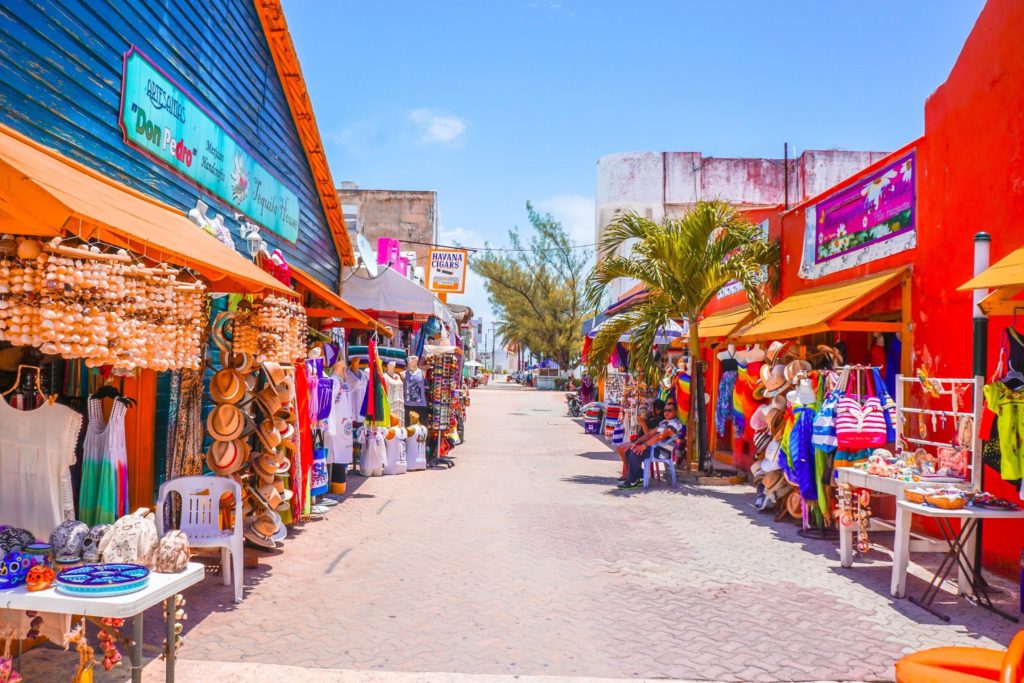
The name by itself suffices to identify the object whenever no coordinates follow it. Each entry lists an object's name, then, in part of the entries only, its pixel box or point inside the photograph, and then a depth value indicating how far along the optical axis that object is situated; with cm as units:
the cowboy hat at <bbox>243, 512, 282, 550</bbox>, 686
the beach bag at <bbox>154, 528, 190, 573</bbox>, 401
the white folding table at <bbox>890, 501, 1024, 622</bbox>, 585
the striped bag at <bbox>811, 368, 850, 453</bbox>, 782
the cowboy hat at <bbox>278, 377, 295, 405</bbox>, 692
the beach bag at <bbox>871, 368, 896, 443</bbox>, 777
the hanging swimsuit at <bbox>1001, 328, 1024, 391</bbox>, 582
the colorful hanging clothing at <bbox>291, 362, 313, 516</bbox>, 798
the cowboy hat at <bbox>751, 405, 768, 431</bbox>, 951
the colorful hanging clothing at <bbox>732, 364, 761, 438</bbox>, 1082
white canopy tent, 1289
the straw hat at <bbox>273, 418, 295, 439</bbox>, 699
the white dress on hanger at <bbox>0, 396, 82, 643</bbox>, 441
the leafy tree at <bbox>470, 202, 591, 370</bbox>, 5028
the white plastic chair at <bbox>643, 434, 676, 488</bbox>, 1168
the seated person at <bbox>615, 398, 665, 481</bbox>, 1191
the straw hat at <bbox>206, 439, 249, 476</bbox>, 627
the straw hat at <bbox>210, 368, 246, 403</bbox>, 638
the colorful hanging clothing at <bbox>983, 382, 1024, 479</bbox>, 571
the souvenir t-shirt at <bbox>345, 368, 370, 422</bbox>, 1118
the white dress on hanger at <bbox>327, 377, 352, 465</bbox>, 1007
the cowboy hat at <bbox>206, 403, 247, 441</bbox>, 632
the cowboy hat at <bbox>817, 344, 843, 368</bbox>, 879
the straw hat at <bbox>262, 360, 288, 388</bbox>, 685
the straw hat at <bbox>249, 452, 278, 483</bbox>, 680
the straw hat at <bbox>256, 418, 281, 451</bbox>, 679
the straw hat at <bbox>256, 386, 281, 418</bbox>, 688
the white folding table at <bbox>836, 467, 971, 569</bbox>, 641
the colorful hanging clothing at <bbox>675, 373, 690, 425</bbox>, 1338
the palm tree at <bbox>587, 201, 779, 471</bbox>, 1205
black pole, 610
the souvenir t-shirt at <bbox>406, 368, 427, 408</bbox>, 1356
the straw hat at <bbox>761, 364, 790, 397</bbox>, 912
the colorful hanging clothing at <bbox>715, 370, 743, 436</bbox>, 1303
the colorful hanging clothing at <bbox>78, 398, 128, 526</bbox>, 502
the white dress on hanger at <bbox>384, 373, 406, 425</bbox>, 1250
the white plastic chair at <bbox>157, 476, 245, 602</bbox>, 580
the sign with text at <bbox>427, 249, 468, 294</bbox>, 2397
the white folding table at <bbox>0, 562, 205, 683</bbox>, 344
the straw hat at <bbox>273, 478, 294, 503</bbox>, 706
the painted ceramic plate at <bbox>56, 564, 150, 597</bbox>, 354
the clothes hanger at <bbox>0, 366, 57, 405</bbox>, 448
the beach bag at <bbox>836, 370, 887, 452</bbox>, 761
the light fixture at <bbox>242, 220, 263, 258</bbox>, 849
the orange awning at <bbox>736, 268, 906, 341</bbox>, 865
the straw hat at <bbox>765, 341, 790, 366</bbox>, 965
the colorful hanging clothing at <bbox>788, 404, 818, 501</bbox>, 823
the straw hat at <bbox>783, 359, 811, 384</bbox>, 884
